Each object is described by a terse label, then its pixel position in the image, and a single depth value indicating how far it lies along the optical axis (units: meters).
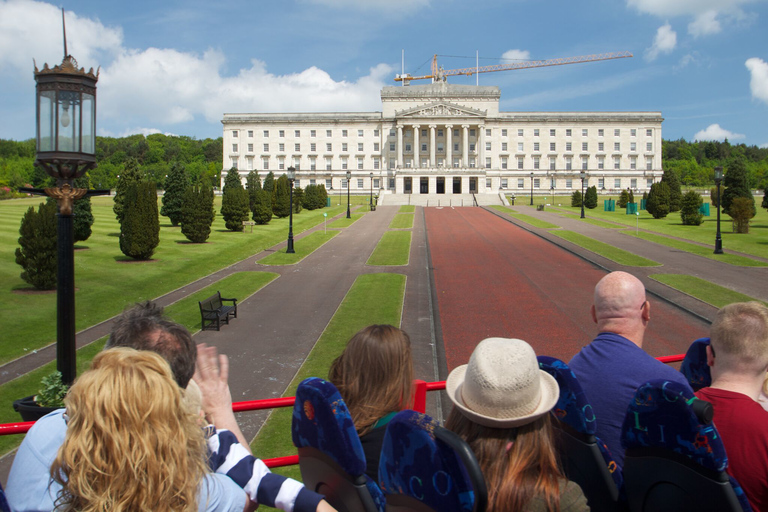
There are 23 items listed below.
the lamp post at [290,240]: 30.37
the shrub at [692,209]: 44.38
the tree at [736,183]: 45.73
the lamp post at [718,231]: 28.79
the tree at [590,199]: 65.38
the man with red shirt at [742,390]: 3.03
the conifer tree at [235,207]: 39.09
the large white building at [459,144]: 107.06
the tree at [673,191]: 56.59
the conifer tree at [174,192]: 43.19
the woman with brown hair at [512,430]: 2.48
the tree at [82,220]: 27.89
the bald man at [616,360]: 3.52
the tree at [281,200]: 51.69
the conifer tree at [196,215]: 32.47
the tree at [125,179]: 38.19
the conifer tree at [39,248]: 19.19
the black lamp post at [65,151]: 6.37
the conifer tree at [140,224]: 26.05
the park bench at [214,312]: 15.34
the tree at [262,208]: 45.19
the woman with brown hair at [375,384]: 3.21
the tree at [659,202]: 50.75
